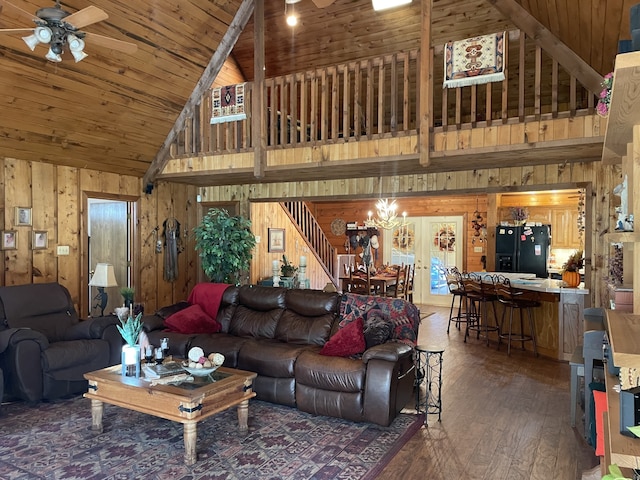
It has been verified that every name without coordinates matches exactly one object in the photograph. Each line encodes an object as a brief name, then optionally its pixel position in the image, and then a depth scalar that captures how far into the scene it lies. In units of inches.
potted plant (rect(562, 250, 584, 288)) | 219.5
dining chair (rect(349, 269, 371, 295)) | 306.2
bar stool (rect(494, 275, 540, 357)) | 232.5
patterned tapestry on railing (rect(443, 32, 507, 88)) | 169.2
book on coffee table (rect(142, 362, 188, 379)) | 134.1
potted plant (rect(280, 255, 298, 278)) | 308.5
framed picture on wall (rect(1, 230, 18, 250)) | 206.5
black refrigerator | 329.7
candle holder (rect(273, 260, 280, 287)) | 299.1
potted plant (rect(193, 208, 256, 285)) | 252.8
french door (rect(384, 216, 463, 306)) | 406.6
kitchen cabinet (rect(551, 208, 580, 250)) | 347.3
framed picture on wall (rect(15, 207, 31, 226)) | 211.9
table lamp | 219.9
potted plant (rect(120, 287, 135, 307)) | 230.7
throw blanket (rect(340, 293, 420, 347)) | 166.6
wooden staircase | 351.6
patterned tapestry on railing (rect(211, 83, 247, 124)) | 228.2
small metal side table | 152.4
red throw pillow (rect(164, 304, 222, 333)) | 190.9
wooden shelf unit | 47.6
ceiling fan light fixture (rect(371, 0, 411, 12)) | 229.6
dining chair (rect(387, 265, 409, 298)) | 329.4
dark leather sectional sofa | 141.3
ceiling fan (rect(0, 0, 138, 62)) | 120.6
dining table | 314.4
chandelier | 354.9
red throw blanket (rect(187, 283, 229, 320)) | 205.2
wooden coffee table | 118.4
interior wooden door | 276.1
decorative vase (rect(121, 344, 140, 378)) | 136.4
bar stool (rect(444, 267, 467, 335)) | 283.3
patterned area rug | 114.3
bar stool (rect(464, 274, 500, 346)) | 253.0
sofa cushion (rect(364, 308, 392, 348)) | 156.7
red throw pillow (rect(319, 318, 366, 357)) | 154.0
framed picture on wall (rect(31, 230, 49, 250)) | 218.5
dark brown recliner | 154.2
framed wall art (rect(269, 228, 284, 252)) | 321.1
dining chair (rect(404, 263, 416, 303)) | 347.3
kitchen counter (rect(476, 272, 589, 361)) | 220.2
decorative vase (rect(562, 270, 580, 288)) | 221.5
